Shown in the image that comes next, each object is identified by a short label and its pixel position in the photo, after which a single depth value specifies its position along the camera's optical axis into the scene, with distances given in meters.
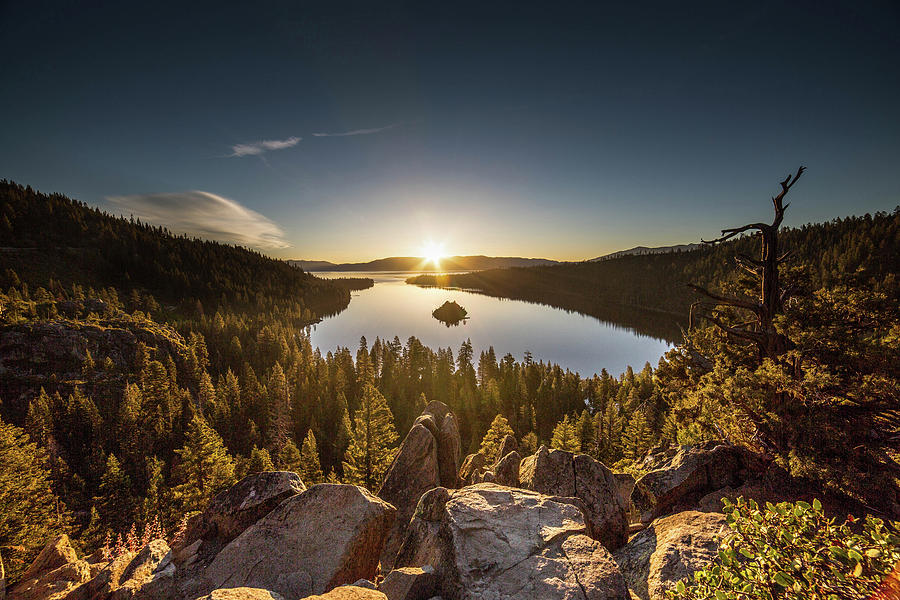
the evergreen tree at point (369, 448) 30.86
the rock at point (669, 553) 8.33
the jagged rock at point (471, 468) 23.75
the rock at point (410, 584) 8.11
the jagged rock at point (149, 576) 9.91
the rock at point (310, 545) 10.24
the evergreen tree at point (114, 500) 39.56
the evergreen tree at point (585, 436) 46.06
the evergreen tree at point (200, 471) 30.02
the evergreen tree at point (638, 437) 39.97
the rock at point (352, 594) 7.21
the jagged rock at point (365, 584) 9.19
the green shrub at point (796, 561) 3.50
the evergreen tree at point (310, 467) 34.81
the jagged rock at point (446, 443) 23.42
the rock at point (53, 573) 13.20
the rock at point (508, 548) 7.54
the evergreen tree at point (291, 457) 35.07
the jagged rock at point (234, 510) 12.76
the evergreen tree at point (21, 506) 25.41
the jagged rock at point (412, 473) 19.48
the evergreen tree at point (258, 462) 35.62
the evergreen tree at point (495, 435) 33.56
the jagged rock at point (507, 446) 24.64
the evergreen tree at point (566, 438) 39.81
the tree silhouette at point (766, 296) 11.12
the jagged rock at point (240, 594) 6.61
